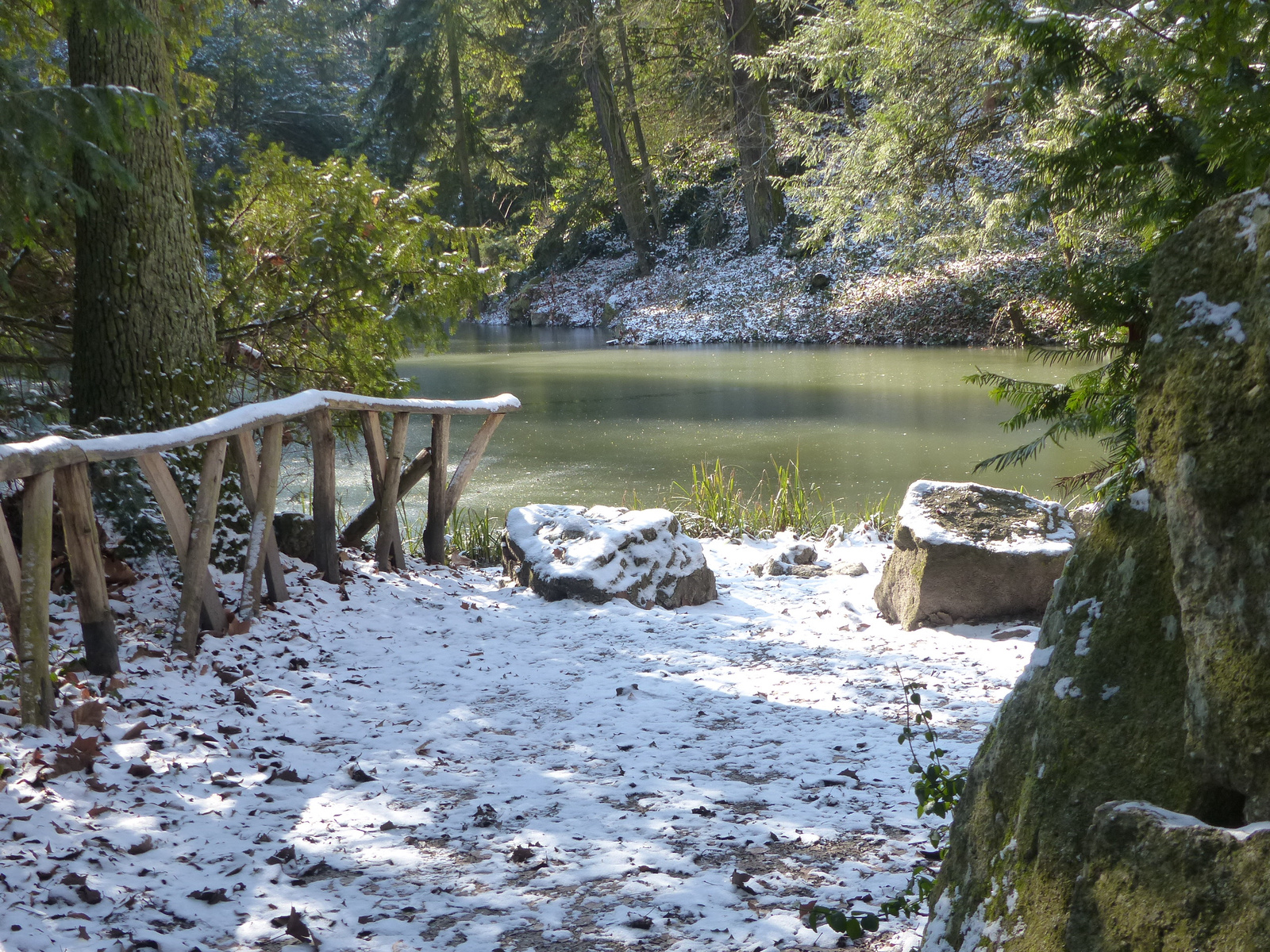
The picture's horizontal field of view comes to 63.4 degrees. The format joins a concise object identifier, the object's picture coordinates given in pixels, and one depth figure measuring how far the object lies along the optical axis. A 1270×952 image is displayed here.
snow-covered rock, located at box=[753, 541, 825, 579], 6.93
